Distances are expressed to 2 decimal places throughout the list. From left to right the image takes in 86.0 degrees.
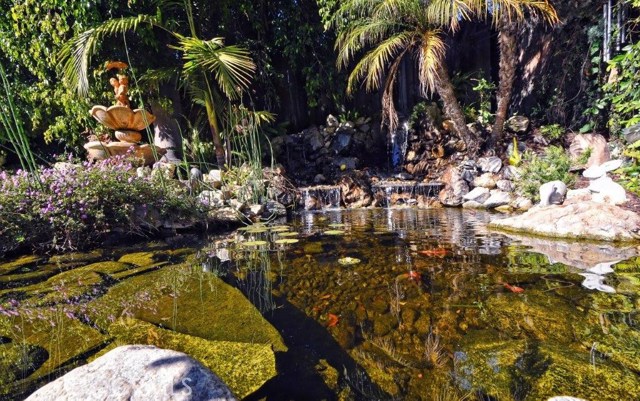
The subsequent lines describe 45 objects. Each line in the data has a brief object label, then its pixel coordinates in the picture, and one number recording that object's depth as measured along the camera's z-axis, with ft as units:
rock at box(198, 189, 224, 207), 15.78
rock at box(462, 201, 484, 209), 18.82
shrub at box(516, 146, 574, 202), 16.52
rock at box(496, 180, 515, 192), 18.80
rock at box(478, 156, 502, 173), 20.98
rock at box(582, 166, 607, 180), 14.97
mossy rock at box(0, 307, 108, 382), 4.50
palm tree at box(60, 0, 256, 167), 17.28
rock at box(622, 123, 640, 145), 13.75
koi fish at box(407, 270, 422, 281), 7.42
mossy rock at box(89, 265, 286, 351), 5.24
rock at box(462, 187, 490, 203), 19.08
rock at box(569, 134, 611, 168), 18.08
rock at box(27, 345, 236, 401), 3.17
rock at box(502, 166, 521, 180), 18.69
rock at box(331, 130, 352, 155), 26.76
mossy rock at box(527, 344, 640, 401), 3.57
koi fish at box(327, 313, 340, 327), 5.48
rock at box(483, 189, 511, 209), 17.88
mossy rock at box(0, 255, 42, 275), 9.22
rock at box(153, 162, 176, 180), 17.76
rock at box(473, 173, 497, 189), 19.94
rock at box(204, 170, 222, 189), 18.83
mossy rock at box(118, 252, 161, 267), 9.43
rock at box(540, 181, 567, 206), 14.62
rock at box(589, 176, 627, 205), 12.26
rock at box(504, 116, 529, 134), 23.45
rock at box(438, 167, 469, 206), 20.11
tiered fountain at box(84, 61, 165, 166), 19.08
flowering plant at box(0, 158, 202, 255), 10.68
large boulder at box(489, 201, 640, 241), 9.73
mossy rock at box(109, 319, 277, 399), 4.04
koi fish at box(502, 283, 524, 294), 6.37
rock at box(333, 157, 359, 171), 25.88
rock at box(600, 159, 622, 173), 14.42
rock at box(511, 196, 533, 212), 16.43
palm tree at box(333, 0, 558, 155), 18.03
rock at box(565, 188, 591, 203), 13.80
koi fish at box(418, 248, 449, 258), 9.26
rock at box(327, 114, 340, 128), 27.35
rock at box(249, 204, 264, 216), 16.55
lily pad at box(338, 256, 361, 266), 8.71
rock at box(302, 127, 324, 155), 26.84
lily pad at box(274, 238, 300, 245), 11.35
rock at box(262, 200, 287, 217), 17.90
